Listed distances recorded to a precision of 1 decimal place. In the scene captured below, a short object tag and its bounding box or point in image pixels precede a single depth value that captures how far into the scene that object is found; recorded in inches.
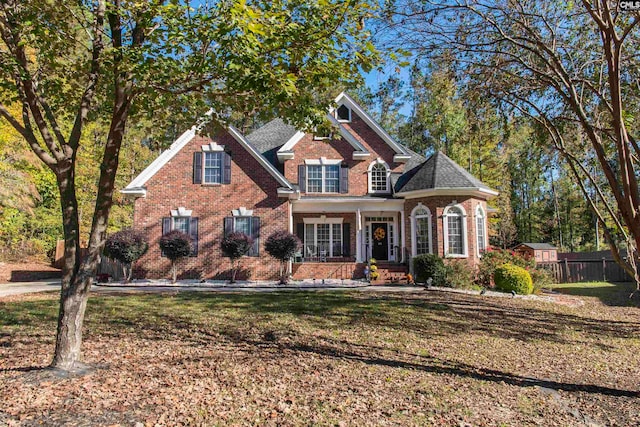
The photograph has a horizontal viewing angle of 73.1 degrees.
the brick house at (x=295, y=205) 697.6
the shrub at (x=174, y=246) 642.8
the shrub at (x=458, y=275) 637.3
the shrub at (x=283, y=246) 653.9
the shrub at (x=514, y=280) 596.4
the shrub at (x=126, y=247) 631.2
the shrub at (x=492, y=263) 666.8
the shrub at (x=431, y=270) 637.3
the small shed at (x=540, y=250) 1283.2
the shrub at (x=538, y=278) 644.7
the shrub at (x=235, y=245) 648.4
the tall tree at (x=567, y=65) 199.2
